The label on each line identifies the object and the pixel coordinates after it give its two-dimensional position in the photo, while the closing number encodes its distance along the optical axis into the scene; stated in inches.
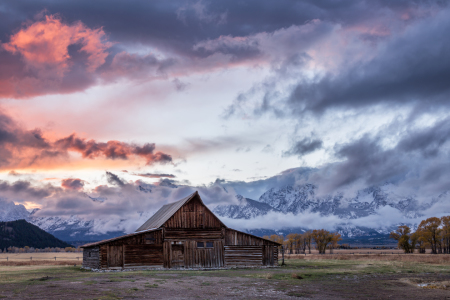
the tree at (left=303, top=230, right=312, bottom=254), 5893.7
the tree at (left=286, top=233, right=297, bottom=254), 6565.9
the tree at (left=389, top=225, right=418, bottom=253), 4729.3
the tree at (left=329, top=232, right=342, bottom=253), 5621.1
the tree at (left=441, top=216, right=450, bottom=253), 4970.0
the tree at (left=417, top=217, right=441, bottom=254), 4854.1
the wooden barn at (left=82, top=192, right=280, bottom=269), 1743.4
